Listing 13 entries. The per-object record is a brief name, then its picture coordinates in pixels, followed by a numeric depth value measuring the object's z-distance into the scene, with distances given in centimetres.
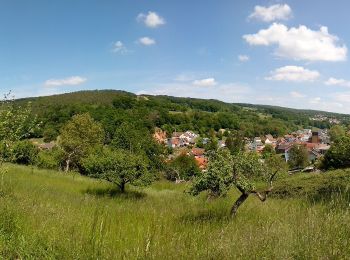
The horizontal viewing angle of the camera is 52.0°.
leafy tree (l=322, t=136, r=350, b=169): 3766
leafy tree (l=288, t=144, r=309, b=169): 9300
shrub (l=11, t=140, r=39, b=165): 5694
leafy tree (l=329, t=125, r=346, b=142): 14312
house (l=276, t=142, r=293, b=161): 13298
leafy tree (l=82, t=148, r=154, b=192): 2203
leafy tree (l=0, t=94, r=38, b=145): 991
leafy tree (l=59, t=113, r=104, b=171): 4931
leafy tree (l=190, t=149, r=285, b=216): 934
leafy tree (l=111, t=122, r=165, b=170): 7169
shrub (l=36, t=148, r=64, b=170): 4122
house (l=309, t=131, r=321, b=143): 17100
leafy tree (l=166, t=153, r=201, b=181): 7800
